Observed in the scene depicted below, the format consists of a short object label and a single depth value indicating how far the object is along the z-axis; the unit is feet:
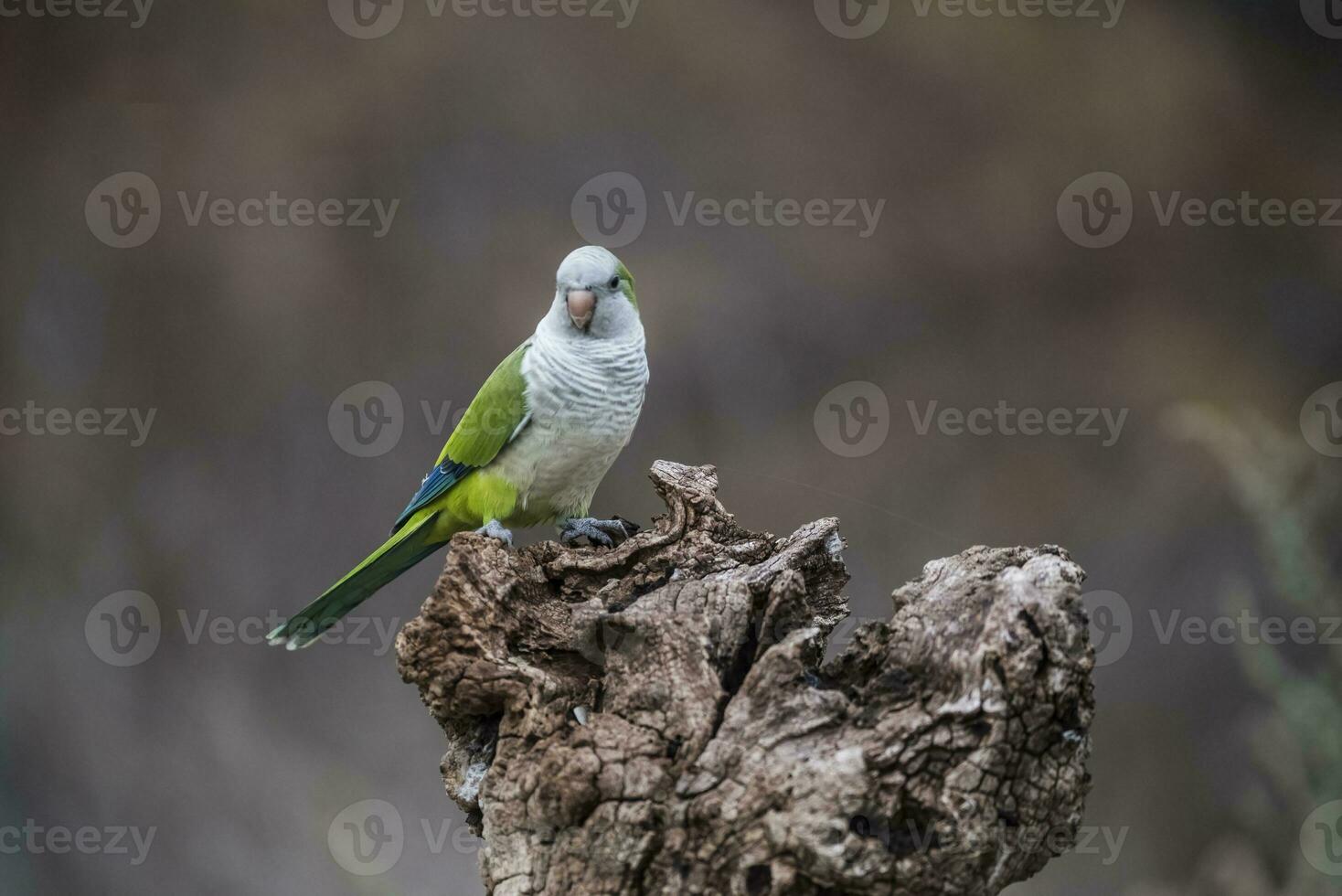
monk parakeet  21.42
